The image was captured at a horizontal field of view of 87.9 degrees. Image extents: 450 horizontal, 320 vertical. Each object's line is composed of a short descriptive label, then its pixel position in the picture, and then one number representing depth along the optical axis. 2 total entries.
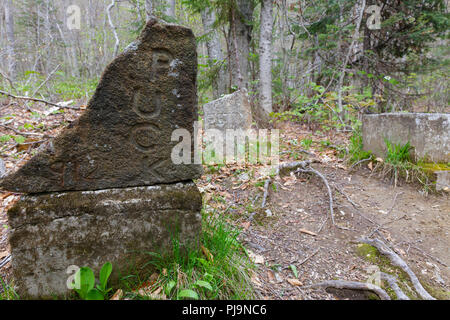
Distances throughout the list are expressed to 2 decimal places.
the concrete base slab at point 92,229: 1.68
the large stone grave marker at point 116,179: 1.70
